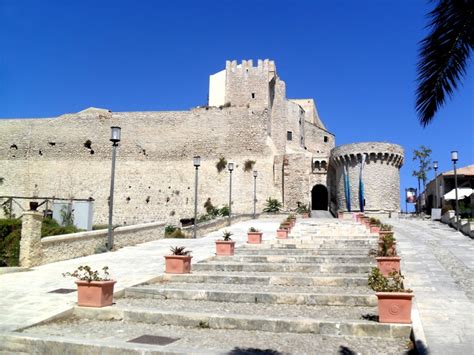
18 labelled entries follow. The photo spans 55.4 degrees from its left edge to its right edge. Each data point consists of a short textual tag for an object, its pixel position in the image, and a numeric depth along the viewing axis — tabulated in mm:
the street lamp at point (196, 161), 18028
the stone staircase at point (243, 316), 4777
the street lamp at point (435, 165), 25131
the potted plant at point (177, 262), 8531
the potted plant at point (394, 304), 5016
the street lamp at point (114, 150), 12867
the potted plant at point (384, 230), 11105
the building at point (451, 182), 30844
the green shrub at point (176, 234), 17644
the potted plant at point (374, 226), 15956
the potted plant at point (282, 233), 14351
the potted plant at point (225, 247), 10711
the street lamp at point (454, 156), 18577
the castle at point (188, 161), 34469
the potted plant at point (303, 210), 29609
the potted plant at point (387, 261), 7234
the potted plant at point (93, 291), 6281
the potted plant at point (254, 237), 13019
